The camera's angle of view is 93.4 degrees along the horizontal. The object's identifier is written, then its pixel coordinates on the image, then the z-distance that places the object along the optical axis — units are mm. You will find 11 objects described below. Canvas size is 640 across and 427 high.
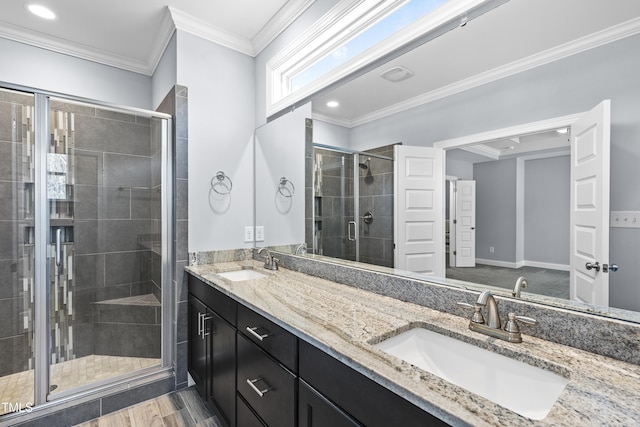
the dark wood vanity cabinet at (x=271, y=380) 794
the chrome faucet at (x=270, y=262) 2174
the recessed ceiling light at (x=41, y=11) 2041
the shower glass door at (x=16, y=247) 1938
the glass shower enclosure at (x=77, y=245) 1838
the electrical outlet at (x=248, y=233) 2523
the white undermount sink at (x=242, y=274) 2107
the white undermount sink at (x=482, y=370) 802
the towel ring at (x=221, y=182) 2344
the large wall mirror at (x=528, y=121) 795
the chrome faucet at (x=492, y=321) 939
